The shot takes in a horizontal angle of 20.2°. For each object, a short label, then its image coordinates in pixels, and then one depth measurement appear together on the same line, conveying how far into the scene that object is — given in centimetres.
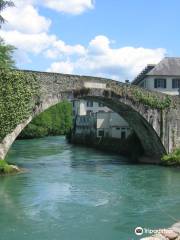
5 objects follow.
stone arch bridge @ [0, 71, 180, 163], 2698
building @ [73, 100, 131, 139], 4604
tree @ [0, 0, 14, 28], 2788
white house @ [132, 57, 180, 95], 4531
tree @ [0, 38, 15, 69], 3441
